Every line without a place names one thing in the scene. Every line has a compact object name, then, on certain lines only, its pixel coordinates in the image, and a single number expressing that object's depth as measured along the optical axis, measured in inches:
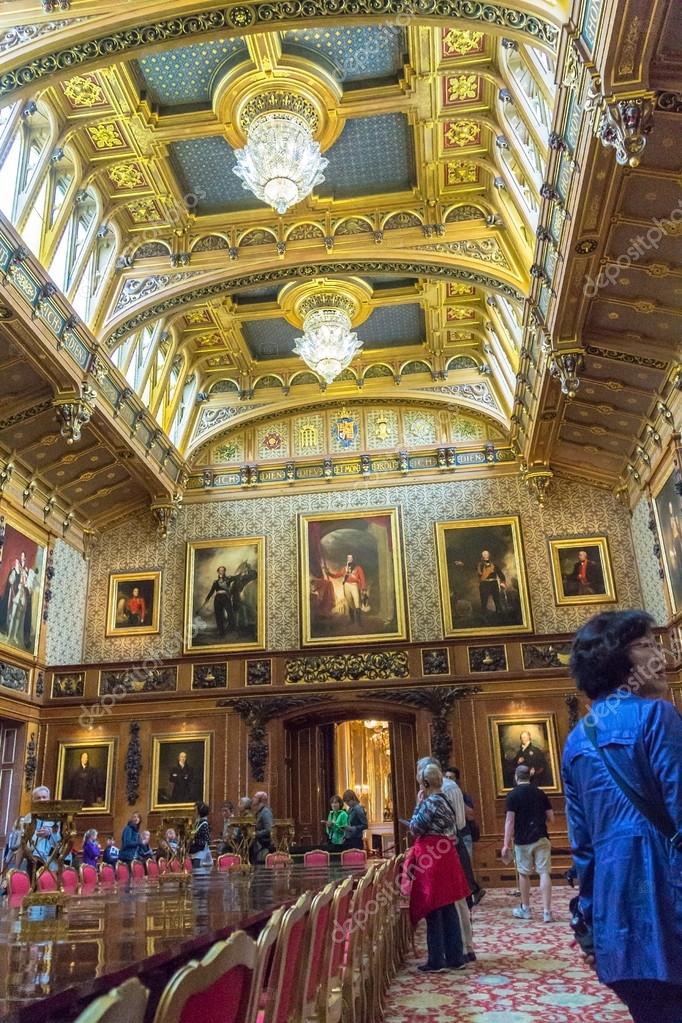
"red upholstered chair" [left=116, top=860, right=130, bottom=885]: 327.6
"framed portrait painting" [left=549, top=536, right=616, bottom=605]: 637.9
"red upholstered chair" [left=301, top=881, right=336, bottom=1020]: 116.9
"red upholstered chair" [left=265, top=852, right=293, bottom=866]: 383.9
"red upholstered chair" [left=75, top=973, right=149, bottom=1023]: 46.1
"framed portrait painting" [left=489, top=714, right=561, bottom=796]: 575.8
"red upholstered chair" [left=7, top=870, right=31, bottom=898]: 252.1
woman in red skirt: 240.8
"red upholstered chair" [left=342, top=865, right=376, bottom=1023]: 158.9
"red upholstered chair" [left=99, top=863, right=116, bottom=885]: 313.7
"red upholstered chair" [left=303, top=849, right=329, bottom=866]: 403.3
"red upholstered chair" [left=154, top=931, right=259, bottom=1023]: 56.6
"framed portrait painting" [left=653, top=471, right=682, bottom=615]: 526.3
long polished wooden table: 81.7
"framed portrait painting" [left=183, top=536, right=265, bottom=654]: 657.0
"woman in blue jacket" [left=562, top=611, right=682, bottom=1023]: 77.4
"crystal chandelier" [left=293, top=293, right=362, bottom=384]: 559.5
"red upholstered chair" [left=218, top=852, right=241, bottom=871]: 379.6
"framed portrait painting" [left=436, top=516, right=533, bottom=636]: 636.7
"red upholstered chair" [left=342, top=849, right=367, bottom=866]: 349.2
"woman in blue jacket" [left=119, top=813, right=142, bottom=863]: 470.3
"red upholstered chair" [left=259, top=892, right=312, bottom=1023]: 99.9
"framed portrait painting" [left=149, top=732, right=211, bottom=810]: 598.2
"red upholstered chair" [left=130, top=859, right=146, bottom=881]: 335.9
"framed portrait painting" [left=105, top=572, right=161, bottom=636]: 672.4
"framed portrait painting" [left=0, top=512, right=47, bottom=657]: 560.1
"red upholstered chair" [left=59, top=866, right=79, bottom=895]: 270.1
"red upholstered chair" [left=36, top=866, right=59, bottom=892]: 234.5
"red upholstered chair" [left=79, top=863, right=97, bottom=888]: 301.9
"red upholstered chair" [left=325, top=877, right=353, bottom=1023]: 132.5
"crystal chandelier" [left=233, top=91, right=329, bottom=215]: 397.7
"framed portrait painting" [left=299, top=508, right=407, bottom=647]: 648.4
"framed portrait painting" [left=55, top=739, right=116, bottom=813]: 603.2
